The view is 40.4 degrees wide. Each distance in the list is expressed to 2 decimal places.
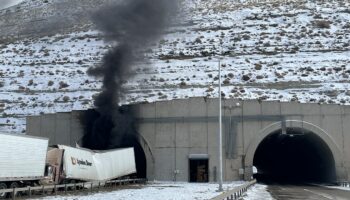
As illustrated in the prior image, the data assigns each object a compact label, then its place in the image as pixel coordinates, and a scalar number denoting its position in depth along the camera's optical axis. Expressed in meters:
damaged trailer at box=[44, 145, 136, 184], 32.28
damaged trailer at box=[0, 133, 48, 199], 26.34
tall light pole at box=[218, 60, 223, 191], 30.78
